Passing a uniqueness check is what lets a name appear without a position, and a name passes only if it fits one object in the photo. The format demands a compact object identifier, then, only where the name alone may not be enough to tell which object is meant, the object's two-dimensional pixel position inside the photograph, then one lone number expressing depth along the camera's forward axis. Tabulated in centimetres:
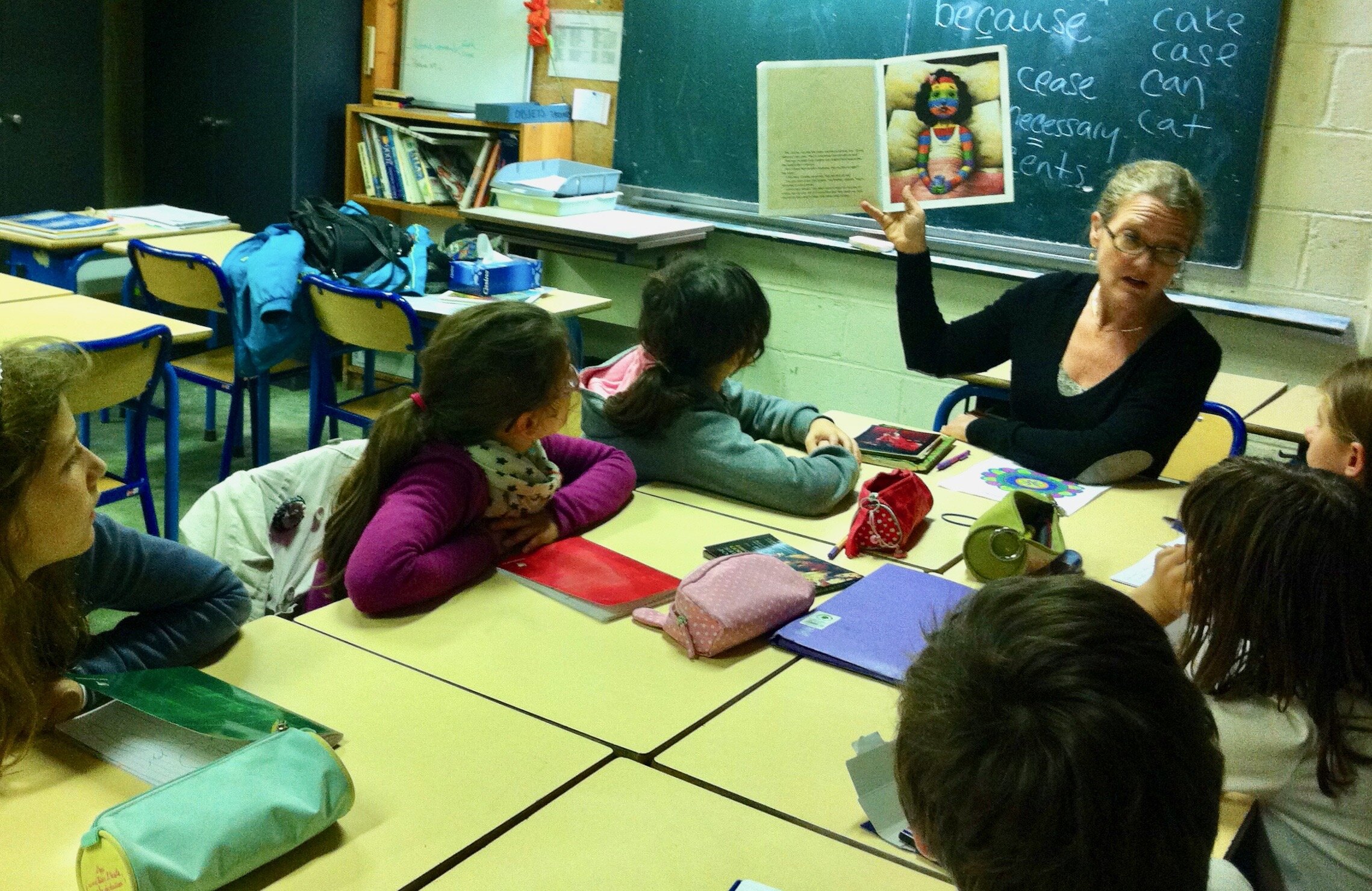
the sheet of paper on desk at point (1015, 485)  228
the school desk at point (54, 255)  400
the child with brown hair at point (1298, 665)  128
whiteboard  491
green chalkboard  354
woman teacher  239
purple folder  157
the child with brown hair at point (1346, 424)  187
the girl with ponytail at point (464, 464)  169
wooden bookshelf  469
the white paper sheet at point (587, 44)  467
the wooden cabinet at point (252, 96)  499
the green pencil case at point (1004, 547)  184
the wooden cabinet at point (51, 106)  499
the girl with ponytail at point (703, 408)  212
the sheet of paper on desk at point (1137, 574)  190
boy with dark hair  76
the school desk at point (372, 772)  109
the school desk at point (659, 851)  110
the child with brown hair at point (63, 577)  115
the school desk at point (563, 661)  141
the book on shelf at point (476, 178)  481
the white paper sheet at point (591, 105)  475
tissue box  380
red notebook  168
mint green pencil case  98
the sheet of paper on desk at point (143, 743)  119
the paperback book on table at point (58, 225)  404
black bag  382
